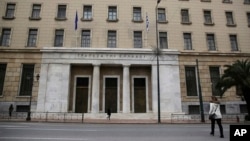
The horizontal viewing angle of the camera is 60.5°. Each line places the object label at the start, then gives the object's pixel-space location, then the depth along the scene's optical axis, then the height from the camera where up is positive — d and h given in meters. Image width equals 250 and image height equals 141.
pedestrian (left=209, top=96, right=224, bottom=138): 9.11 -0.23
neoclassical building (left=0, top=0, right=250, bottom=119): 26.45 +6.53
